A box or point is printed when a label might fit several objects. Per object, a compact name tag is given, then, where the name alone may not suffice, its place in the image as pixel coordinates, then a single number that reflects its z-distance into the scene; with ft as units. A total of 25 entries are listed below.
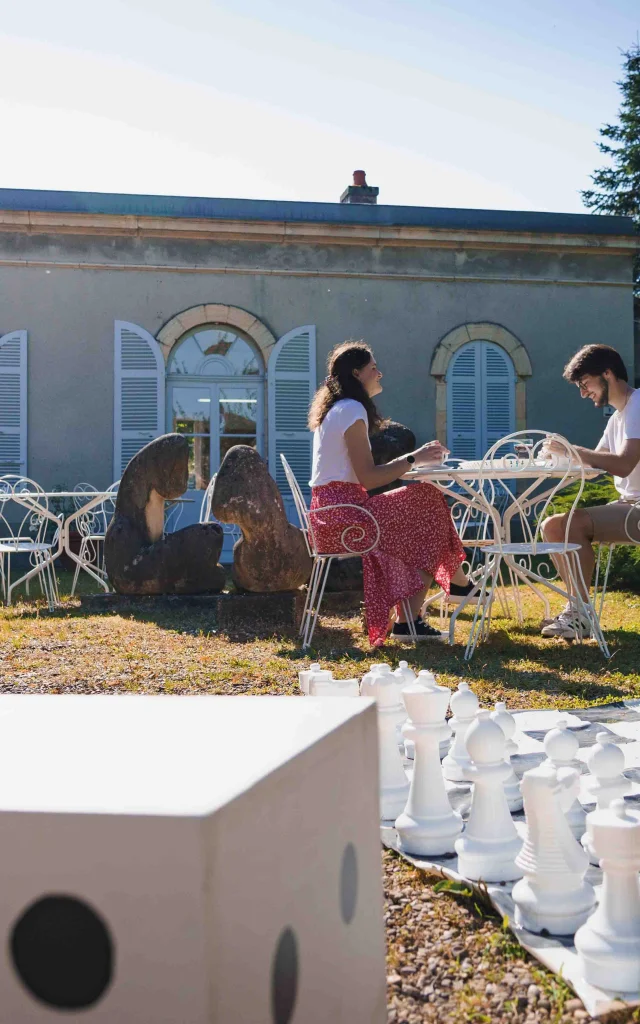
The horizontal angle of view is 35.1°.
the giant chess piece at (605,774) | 6.60
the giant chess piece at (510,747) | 7.73
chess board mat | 5.11
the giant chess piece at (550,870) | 5.78
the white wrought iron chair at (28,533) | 22.75
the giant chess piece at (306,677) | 9.20
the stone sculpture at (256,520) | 19.02
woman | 15.92
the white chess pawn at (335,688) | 8.71
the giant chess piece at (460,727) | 8.56
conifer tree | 69.00
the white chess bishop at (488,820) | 6.52
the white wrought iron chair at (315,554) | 15.93
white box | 3.01
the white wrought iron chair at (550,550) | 14.71
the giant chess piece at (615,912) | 5.01
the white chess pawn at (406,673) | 9.52
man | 15.69
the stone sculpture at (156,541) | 21.91
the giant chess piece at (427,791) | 7.18
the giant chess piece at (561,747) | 6.82
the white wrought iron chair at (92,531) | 25.97
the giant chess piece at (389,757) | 8.11
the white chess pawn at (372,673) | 8.62
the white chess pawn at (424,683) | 8.30
